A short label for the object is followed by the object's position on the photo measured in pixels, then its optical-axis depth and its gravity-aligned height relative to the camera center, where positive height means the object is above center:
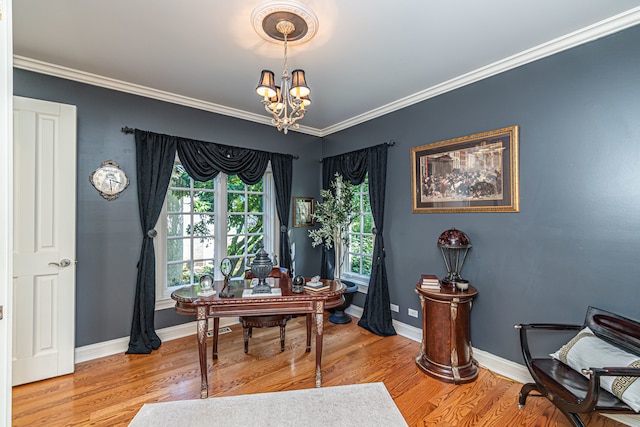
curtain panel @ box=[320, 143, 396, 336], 3.48 -0.50
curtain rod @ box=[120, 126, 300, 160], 3.02 +0.94
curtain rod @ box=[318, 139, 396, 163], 3.53 +0.93
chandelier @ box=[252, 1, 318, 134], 1.87 +1.37
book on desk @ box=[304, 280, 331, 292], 2.44 -0.62
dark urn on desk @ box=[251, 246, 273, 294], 2.39 -0.45
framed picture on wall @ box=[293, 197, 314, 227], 4.36 +0.07
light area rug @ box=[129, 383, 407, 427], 1.98 -1.45
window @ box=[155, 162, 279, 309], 3.38 -0.14
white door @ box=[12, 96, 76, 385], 2.43 -0.20
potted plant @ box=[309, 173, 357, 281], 3.86 -0.01
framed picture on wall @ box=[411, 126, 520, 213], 2.56 +0.43
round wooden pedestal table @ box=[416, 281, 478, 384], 2.50 -1.09
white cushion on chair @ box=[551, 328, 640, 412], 1.56 -0.92
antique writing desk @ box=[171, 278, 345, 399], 2.20 -0.72
